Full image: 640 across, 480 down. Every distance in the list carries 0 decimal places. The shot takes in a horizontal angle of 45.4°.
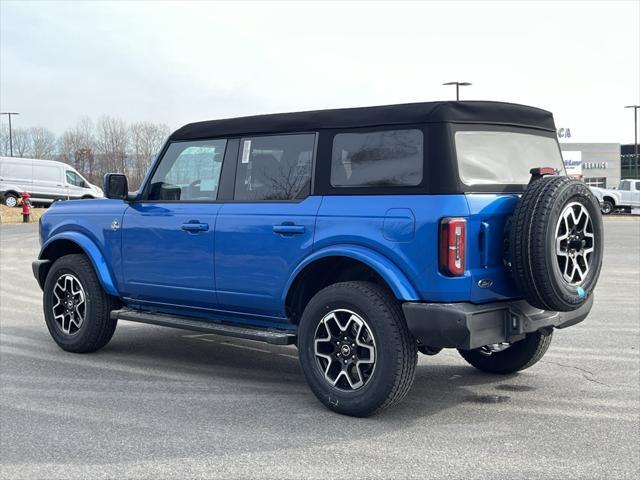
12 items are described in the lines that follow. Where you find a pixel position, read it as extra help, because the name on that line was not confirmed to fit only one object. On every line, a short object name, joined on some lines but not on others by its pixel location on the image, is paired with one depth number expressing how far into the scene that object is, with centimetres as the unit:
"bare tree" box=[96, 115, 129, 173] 6378
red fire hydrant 2939
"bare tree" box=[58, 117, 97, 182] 6606
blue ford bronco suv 455
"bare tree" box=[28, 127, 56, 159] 7844
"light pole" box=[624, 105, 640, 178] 6009
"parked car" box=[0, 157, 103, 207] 3466
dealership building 7860
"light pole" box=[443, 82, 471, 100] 4092
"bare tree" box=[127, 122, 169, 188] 6481
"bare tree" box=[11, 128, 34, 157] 8144
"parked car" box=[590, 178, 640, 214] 3681
